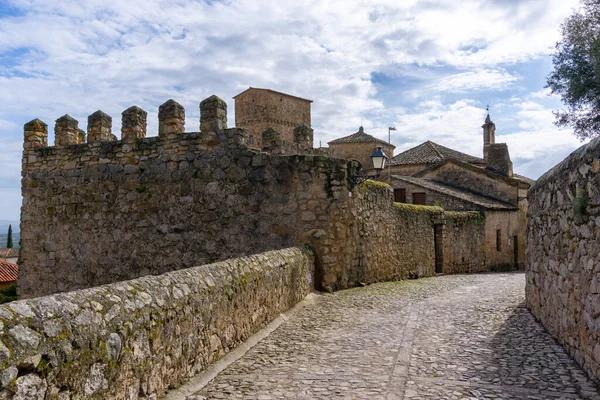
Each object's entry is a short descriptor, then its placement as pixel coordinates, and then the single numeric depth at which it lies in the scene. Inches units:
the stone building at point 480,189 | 931.3
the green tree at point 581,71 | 702.5
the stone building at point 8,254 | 1983.3
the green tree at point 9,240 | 2226.9
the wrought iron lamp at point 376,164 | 433.4
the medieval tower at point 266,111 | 1322.6
